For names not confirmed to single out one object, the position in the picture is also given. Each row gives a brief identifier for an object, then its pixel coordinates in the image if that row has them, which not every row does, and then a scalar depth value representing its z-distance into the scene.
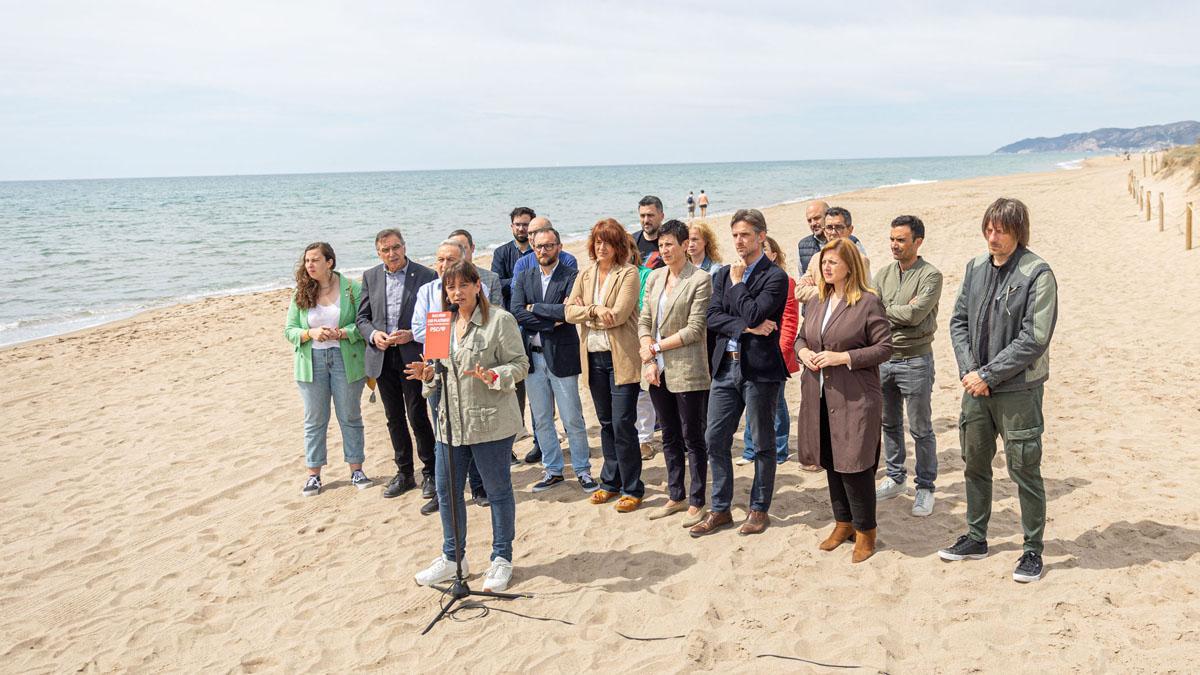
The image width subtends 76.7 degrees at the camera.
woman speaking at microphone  4.16
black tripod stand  4.10
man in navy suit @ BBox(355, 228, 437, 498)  5.54
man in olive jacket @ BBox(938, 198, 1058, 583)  3.78
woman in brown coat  4.16
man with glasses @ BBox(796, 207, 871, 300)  5.00
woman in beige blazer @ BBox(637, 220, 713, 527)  4.82
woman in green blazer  5.68
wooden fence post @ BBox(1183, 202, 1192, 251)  13.97
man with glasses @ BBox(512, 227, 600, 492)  5.49
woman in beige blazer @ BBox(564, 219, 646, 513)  5.08
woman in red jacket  4.64
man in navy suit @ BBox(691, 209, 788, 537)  4.55
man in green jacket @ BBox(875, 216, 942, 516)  4.78
